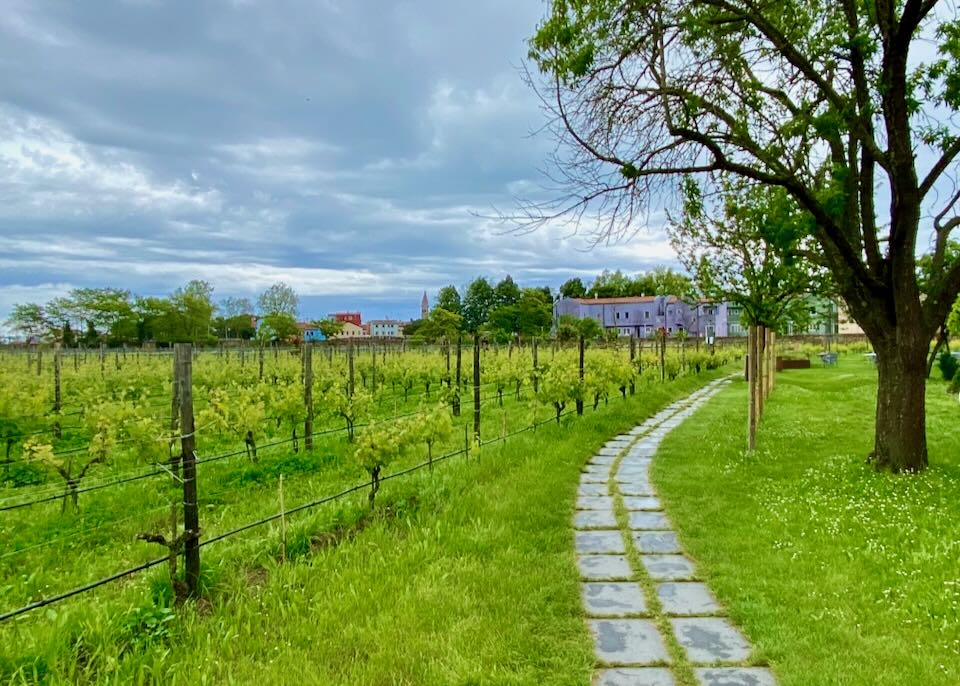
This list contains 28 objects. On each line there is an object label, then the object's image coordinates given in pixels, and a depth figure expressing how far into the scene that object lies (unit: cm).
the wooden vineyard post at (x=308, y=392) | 948
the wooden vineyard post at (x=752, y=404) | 788
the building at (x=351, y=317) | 13288
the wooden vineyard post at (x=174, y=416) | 583
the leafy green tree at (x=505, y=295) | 8369
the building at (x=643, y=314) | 7439
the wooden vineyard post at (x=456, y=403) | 1325
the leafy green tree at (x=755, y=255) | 593
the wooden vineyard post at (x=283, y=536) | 419
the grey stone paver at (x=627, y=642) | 299
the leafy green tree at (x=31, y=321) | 6381
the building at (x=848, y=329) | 7139
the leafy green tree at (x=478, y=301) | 8356
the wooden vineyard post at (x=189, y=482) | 363
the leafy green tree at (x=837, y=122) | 597
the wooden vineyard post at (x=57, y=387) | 1339
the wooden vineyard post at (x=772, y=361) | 1568
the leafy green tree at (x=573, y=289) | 9322
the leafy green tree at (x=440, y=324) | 6444
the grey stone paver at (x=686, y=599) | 355
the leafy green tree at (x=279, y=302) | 7426
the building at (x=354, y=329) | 12242
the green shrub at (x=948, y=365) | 1953
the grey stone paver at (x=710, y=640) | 301
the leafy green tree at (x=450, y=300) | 8544
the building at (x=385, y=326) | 14175
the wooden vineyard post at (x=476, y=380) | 845
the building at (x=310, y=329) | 8420
